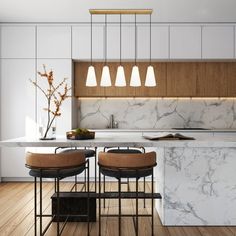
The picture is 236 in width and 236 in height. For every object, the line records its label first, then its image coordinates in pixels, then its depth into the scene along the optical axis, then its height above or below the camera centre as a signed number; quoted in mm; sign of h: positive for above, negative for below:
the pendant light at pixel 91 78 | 3115 +416
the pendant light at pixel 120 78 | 3088 +415
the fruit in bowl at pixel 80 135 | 3032 -175
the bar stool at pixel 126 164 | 2508 -395
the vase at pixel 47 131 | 3084 -139
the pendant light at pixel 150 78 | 3117 +419
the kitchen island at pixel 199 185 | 3023 -679
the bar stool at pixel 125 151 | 3372 -379
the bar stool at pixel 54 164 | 2521 -395
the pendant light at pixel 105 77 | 3113 +427
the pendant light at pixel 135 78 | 3104 +417
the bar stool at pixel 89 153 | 3549 -422
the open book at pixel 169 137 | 2916 -189
